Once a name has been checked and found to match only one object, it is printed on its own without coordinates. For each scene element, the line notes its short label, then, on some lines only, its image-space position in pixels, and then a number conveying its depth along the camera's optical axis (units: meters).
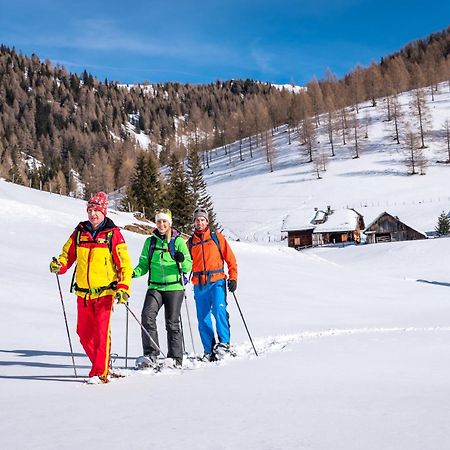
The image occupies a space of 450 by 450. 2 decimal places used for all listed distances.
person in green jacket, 6.48
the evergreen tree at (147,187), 50.31
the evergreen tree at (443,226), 50.59
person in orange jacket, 7.10
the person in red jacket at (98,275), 5.57
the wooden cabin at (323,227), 62.03
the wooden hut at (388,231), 55.99
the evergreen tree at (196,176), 53.00
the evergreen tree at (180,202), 44.94
